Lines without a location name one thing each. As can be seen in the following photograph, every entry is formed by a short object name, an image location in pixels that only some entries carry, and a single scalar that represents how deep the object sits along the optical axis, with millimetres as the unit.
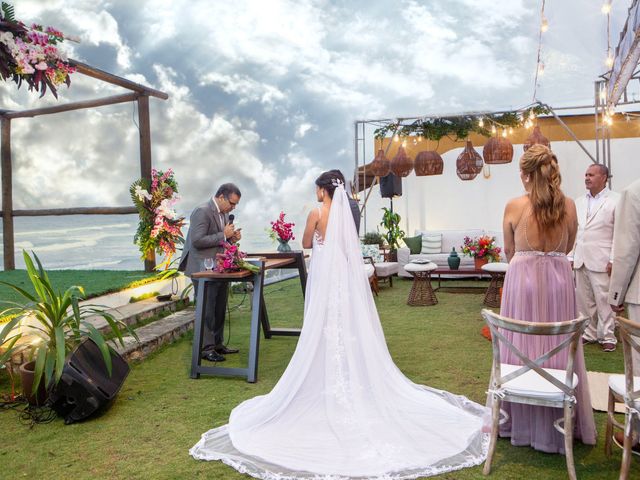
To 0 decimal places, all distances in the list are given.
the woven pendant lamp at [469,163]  9523
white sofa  11016
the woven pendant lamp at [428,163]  9195
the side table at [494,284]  8258
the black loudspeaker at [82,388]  3730
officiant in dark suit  5312
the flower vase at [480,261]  9195
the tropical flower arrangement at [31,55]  3672
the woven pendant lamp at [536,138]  8148
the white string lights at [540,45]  7477
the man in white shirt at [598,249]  5273
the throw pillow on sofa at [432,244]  11523
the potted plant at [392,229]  12070
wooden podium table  4676
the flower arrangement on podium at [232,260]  4652
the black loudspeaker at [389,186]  12258
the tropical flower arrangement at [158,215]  7387
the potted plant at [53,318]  3803
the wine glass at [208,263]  4742
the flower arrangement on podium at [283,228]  5633
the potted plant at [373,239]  11930
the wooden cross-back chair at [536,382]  2646
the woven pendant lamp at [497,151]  8617
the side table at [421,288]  8375
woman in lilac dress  3043
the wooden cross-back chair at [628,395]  2439
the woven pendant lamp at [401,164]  9445
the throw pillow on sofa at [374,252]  10953
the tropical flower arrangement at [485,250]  9078
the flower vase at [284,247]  7776
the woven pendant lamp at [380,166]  9594
